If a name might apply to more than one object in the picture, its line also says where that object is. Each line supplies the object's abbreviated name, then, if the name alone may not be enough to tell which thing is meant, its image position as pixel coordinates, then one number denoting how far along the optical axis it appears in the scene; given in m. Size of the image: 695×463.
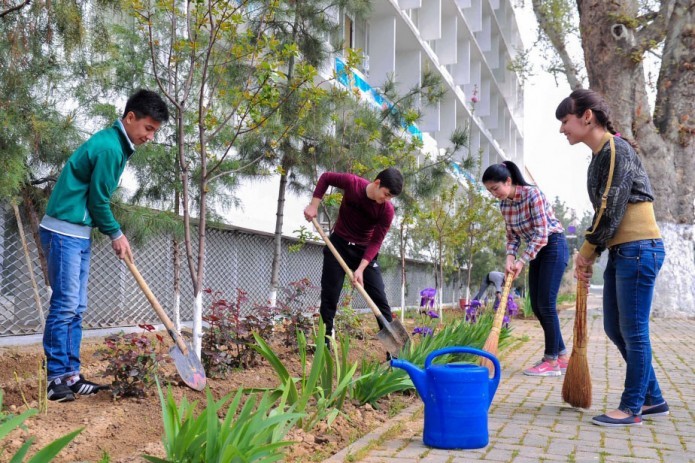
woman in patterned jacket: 3.77
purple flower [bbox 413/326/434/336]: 5.91
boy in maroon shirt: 5.33
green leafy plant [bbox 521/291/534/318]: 13.85
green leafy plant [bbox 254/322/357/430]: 3.44
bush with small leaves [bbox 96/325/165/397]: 3.78
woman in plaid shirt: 5.36
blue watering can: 3.36
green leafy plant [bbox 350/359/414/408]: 4.18
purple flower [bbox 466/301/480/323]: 7.47
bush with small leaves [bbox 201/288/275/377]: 4.62
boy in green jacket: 3.83
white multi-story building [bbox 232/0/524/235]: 18.14
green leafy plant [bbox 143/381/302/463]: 2.37
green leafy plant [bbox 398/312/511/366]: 4.71
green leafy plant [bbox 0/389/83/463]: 1.86
